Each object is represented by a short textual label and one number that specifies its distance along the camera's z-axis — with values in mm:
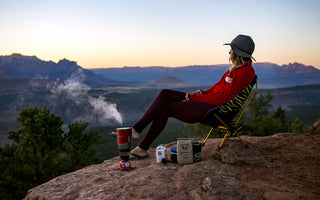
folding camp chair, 3605
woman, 3588
